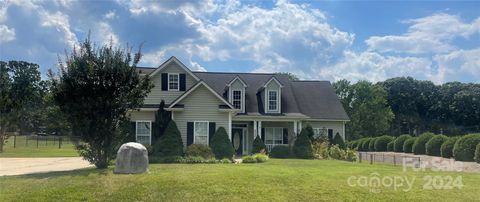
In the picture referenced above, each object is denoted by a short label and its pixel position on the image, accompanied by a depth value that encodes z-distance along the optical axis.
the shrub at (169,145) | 24.06
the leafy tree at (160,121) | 26.31
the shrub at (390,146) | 41.42
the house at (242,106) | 27.16
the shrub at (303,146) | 28.72
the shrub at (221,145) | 25.70
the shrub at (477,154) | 24.12
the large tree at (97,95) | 17.17
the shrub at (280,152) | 28.83
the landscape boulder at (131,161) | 14.84
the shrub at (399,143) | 39.38
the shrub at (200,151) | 24.11
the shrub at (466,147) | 25.66
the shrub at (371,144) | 44.94
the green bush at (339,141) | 33.08
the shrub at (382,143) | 42.97
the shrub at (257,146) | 29.61
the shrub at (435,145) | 31.66
